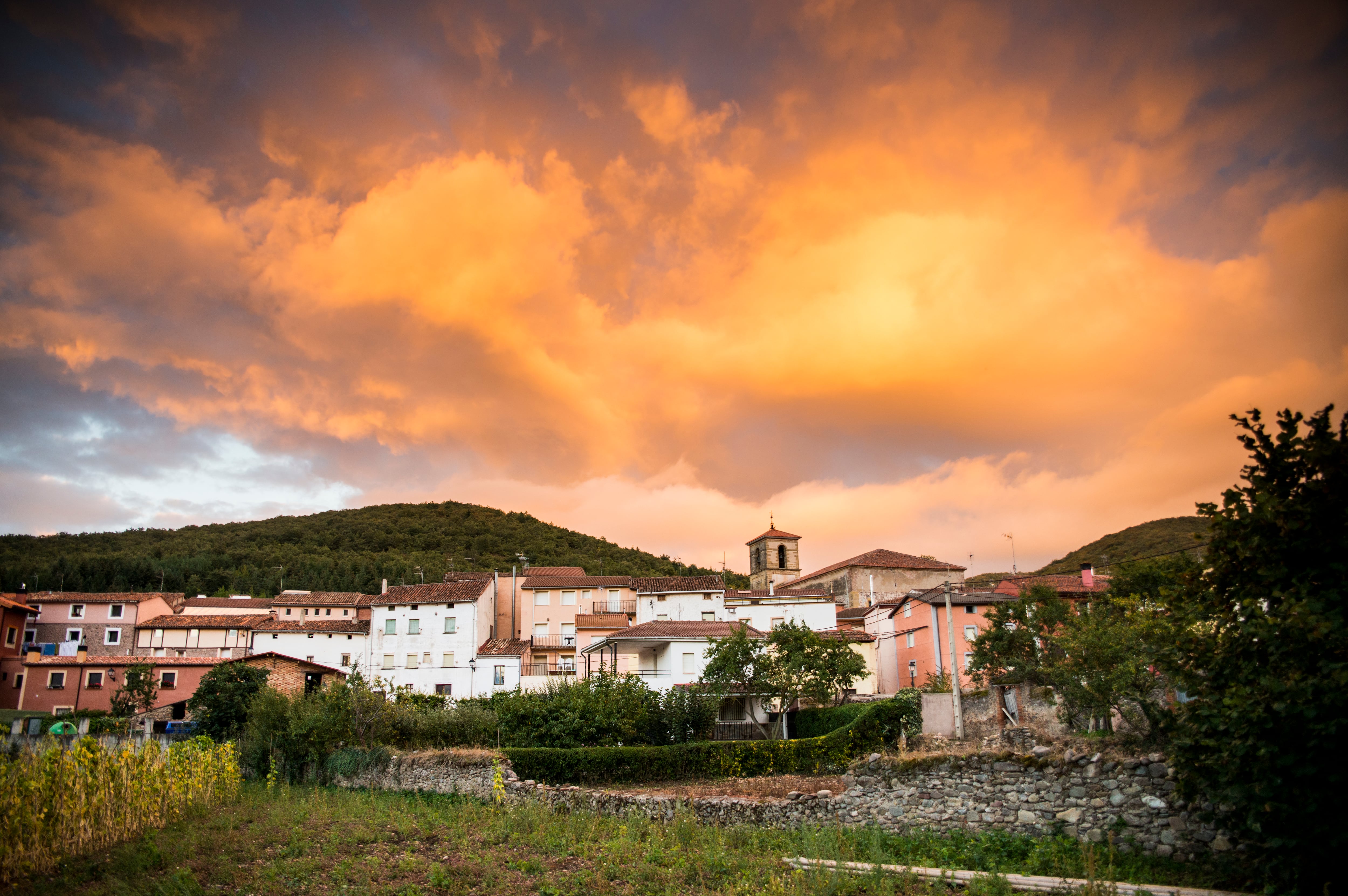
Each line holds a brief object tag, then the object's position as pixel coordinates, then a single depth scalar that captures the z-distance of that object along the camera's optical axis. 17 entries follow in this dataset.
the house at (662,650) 39.59
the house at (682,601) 51.19
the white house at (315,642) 54.28
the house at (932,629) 37.50
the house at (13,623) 47.12
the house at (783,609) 51.88
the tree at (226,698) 29.80
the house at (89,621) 53.12
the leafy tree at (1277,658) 8.63
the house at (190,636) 53.78
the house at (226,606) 62.66
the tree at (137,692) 40.66
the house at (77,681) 44.94
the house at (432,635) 50.59
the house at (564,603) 56.22
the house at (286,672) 36.88
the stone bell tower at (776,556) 81.81
